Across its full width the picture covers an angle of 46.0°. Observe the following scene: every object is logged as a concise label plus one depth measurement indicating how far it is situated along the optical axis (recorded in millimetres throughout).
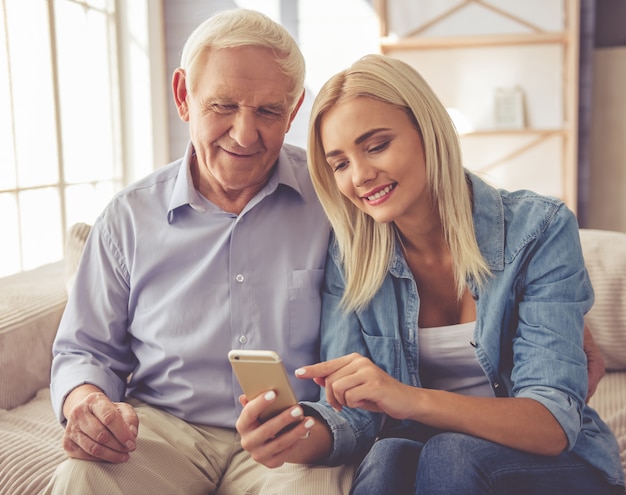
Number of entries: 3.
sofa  1691
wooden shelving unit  4406
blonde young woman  1302
